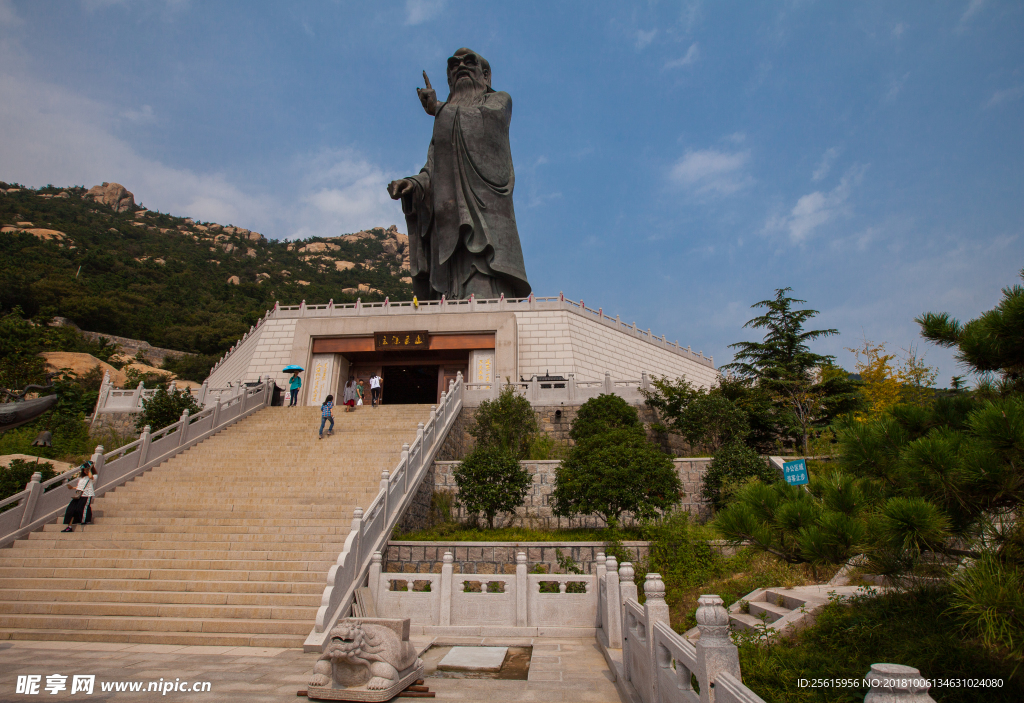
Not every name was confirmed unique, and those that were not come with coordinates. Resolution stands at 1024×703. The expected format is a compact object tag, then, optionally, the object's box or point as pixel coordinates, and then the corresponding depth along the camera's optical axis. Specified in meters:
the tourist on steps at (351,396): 15.39
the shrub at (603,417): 12.93
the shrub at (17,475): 10.82
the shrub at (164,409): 14.92
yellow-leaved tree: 13.88
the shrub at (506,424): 13.64
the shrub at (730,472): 10.48
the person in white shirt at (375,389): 16.92
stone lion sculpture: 4.04
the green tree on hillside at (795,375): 16.94
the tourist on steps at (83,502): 8.43
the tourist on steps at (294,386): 16.66
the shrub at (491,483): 9.69
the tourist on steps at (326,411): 12.79
